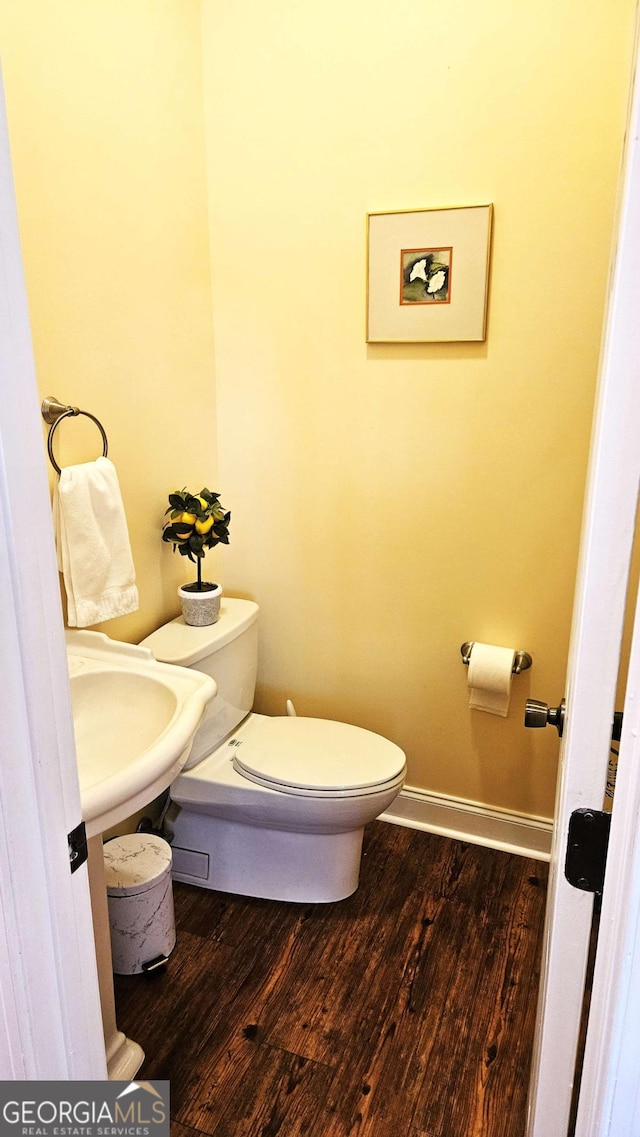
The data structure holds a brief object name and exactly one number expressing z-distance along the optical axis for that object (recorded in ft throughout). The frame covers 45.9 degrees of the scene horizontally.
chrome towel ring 5.29
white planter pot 6.74
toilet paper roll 6.78
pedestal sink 4.57
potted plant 6.72
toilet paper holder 6.88
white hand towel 5.29
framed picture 6.32
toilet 6.23
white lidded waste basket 5.63
